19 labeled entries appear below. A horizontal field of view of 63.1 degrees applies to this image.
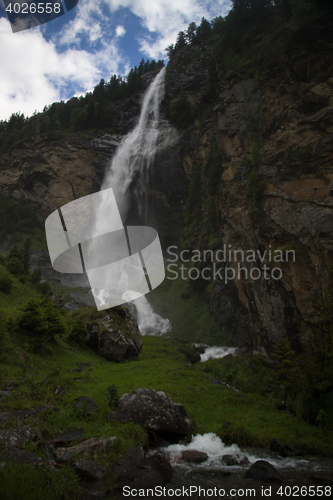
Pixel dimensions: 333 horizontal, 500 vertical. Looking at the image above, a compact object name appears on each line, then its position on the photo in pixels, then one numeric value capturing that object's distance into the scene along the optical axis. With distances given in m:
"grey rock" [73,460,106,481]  5.12
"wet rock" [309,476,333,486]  5.84
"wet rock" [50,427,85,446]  6.19
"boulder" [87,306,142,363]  19.56
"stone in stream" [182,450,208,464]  6.68
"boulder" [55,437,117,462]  5.54
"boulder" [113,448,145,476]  5.63
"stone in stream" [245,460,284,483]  5.79
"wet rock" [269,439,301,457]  7.49
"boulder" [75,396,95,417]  8.14
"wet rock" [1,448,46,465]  4.82
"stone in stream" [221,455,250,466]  6.69
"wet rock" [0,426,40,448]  5.39
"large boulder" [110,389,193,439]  7.72
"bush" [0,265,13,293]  21.20
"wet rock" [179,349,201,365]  25.58
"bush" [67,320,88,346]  19.19
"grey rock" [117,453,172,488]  5.23
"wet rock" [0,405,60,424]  6.66
